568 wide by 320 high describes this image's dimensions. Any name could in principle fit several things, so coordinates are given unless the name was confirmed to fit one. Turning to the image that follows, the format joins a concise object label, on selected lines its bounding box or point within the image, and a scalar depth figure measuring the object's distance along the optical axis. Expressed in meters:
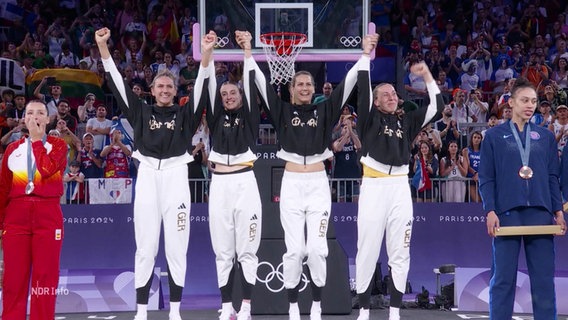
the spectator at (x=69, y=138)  13.73
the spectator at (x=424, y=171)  13.46
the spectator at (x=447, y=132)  14.34
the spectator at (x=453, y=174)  13.45
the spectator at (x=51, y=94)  15.23
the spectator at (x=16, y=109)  14.93
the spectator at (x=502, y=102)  15.12
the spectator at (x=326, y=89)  13.49
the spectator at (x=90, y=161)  13.84
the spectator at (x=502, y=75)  17.26
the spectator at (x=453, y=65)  17.59
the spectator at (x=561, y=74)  16.92
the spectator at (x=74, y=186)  13.03
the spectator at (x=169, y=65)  16.97
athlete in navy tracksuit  7.66
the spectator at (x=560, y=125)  14.15
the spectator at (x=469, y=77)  17.09
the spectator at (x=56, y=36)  17.95
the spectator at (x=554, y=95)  15.35
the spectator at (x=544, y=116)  14.50
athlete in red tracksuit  7.97
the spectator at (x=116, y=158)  13.72
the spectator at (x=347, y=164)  13.19
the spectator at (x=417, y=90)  16.55
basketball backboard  10.83
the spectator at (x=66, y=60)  17.33
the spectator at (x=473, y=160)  13.52
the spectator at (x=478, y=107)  15.29
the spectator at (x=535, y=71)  16.89
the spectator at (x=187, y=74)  16.45
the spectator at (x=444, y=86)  16.41
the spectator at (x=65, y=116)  14.47
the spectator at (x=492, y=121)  13.88
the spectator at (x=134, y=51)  17.71
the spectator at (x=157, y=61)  16.96
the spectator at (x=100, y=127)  14.36
